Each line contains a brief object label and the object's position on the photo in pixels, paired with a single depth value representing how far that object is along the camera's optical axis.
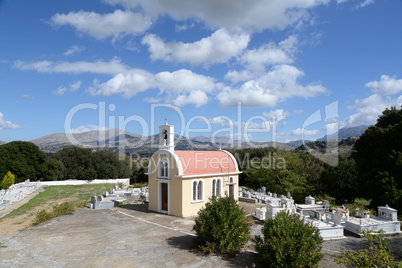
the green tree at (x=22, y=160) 43.91
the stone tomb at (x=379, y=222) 15.94
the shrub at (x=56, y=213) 17.66
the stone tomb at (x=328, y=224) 15.06
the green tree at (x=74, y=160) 53.75
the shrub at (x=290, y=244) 9.62
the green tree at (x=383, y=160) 21.19
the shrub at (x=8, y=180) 35.09
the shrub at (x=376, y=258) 6.49
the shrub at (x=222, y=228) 11.63
